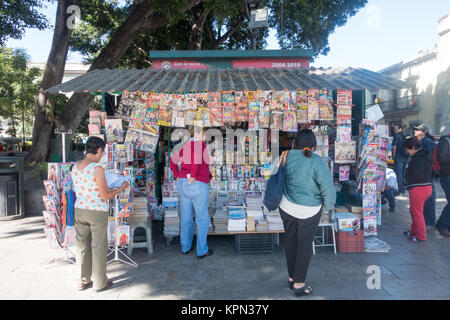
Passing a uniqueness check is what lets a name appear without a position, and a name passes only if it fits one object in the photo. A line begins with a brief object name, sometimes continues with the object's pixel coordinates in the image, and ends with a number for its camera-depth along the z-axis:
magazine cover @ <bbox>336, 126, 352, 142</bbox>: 5.02
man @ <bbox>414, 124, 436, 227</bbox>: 5.71
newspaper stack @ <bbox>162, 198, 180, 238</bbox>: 4.93
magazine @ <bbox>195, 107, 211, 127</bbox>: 5.11
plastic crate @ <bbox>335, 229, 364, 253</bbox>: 4.61
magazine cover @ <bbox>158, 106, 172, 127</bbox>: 5.09
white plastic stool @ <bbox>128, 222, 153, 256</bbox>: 4.65
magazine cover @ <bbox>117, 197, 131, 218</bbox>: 4.22
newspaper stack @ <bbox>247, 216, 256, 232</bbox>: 4.61
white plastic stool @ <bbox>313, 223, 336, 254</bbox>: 4.61
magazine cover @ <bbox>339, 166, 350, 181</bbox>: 5.24
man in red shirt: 4.28
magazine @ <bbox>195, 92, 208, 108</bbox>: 5.11
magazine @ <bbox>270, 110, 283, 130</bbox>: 5.15
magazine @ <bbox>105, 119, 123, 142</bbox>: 4.64
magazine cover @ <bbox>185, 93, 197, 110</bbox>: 5.12
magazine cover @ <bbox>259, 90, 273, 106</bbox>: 5.08
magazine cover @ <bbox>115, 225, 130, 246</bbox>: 4.16
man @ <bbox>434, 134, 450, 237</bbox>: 5.27
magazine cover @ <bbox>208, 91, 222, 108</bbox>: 5.10
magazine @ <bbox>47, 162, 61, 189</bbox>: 4.22
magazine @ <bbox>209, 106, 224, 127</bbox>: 5.11
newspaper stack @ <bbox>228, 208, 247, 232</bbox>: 4.64
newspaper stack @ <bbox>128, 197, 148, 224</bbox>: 4.67
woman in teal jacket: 3.14
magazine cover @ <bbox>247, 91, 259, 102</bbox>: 5.12
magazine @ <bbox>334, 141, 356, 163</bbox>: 5.05
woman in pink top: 3.21
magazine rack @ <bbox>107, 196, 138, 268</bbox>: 4.19
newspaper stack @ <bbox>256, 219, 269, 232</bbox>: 4.62
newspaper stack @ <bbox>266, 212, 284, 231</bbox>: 4.67
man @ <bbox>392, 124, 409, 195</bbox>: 7.78
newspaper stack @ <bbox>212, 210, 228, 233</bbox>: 4.87
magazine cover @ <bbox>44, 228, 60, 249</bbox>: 3.99
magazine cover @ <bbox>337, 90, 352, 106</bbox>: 4.98
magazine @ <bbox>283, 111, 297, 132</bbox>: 5.09
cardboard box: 4.57
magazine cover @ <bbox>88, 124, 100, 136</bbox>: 4.69
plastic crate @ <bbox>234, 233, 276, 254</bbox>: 4.66
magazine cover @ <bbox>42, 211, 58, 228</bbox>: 4.00
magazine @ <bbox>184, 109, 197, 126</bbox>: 5.12
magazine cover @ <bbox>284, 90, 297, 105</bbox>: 5.11
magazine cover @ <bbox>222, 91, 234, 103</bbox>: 5.10
